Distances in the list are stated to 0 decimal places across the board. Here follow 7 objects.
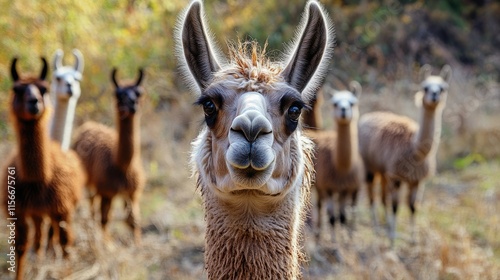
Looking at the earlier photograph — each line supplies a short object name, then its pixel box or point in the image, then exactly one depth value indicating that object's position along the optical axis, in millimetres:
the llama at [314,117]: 8133
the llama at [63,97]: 7098
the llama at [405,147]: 7801
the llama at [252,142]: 2431
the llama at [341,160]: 7684
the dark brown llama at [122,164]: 7461
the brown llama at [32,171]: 5484
